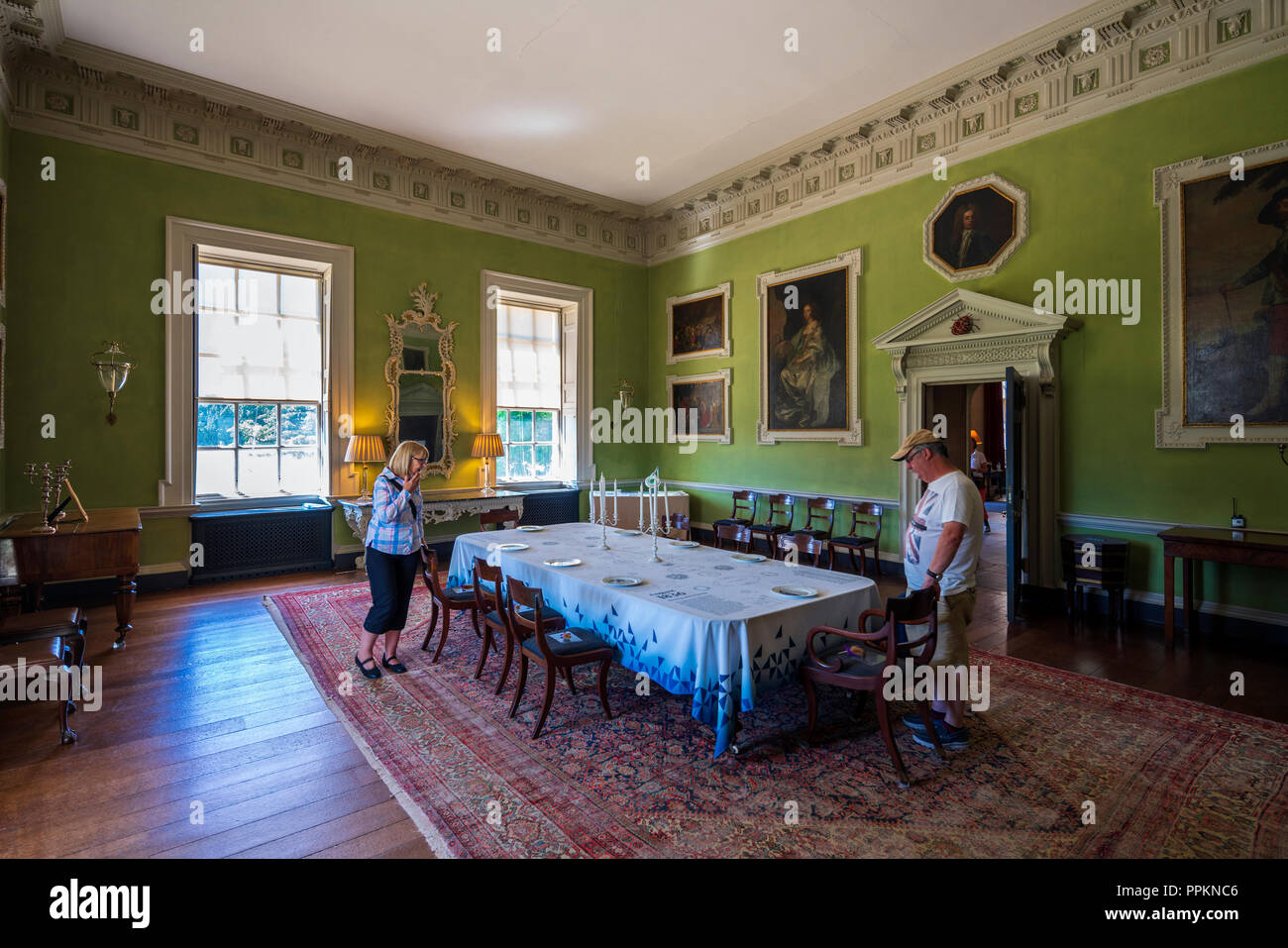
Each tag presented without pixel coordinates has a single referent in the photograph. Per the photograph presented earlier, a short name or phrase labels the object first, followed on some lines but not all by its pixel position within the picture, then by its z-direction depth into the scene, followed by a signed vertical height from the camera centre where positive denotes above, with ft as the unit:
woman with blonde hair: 14.10 -1.58
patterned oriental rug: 8.54 -4.92
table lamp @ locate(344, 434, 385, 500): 26.00 +0.95
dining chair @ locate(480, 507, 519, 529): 20.58 -1.48
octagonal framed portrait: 21.76 +8.77
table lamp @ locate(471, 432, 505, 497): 29.60 +1.19
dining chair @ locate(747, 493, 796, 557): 27.40 -2.36
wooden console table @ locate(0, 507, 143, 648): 14.39 -1.86
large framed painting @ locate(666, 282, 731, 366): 32.73 +7.99
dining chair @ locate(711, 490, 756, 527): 30.58 -1.78
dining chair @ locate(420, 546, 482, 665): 15.69 -3.11
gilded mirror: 28.17 +4.25
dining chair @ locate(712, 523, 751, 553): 17.87 -1.80
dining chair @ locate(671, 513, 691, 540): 22.63 -1.91
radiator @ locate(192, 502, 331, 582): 23.81 -2.66
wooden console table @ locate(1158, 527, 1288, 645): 15.19 -2.02
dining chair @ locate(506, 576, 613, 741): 11.50 -3.34
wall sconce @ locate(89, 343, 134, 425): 21.80 +3.66
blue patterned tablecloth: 10.07 -2.47
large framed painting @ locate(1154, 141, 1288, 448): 16.66 +4.72
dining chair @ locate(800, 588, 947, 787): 9.95 -3.25
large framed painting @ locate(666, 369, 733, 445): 32.78 +3.80
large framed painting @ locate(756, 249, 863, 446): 26.86 +5.37
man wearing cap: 10.80 -1.37
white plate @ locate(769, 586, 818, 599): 11.50 -2.24
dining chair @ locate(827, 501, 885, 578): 24.88 -2.60
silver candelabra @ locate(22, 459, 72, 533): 15.08 -0.17
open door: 19.03 -0.60
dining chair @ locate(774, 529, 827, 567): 15.18 -1.94
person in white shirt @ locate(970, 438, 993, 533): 43.09 +0.21
